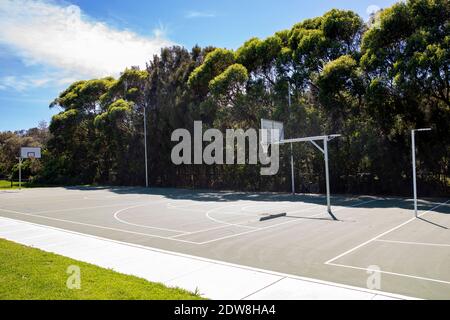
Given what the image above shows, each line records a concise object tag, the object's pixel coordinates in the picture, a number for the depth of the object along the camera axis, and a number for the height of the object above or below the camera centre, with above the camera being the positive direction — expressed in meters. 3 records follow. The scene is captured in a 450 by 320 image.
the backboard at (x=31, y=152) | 39.31 +2.08
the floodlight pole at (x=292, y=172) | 23.50 -0.48
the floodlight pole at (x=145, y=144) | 33.94 +2.26
